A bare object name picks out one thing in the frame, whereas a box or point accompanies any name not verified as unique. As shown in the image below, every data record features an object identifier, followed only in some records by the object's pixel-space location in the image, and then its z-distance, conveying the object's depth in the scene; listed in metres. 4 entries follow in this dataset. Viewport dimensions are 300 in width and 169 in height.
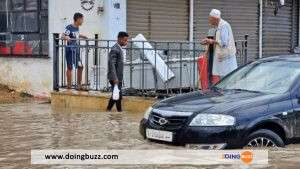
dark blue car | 7.66
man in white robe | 11.70
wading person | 12.34
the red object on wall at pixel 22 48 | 16.91
